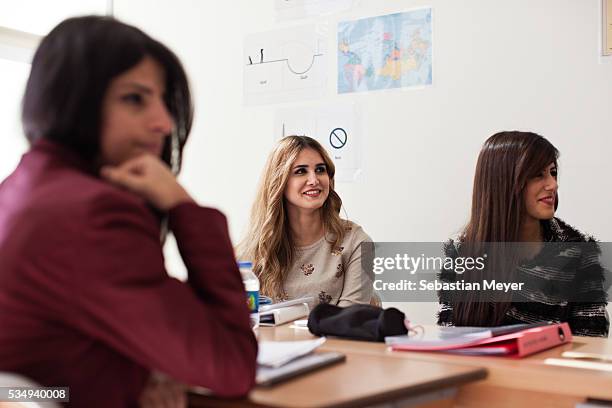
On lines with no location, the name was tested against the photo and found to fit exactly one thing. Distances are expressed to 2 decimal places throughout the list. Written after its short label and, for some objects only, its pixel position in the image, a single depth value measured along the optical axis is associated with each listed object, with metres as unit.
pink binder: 1.51
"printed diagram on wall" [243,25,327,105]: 3.60
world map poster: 3.27
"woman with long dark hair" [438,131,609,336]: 2.29
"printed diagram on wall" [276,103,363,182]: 3.47
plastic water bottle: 1.85
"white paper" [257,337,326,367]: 1.23
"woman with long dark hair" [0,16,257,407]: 0.89
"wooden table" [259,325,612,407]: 1.30
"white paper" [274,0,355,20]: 3.52
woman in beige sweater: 2.81
